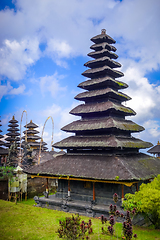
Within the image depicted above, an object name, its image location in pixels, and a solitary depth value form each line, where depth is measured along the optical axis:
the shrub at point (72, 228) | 10.00
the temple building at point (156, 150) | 41.79
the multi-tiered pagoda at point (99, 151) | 16.30
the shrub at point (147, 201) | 12.15
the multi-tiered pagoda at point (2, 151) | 39.22
